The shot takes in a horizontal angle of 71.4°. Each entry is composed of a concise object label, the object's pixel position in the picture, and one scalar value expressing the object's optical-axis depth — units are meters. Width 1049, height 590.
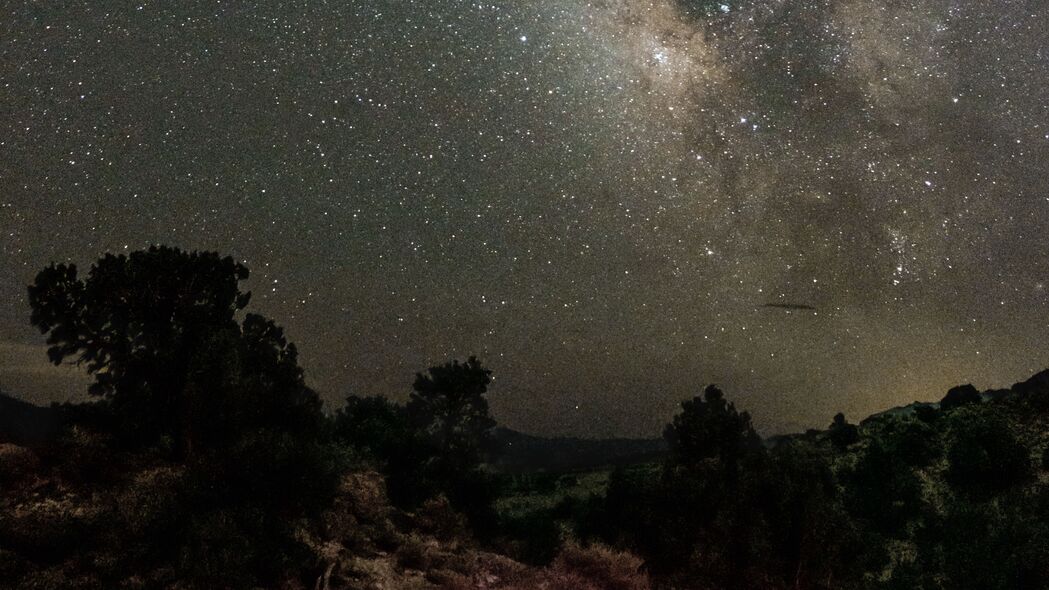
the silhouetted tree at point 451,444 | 31.20
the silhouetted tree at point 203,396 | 18.95
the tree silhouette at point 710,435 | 30.27
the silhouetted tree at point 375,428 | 36.22
